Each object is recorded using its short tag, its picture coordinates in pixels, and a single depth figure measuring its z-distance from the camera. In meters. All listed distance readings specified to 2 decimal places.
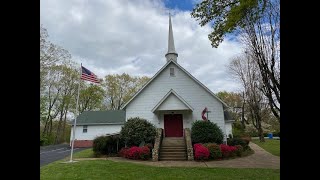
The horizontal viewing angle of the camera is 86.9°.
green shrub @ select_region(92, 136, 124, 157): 12.12
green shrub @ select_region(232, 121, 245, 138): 25.64
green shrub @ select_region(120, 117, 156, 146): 12.27
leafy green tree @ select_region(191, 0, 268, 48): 5.74
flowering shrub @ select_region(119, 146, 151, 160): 10.84
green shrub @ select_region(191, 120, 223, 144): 12.13
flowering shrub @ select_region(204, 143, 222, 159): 10.69
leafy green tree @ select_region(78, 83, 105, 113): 31.10
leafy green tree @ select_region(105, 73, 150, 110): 33.67
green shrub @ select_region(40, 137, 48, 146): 22.58
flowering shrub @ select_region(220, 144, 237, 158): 11.11
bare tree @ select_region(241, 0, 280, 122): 8.18
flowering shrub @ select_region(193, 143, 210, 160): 10.43
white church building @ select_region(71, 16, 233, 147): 13.13
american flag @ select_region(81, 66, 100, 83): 10.68
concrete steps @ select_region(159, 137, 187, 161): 10.93
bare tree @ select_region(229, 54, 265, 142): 18.77
